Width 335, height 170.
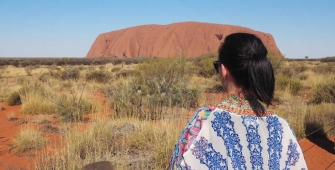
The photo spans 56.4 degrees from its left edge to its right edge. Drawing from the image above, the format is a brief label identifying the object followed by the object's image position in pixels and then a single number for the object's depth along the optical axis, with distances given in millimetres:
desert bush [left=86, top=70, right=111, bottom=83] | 17312
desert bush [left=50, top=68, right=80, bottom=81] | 16956
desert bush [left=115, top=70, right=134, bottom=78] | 18622
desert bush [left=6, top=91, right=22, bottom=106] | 10539
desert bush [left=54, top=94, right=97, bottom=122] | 7016
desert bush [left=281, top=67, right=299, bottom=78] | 17573
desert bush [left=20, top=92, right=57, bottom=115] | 8566
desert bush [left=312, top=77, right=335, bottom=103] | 9443
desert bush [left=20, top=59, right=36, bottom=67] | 42578
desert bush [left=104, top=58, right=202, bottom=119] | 7273
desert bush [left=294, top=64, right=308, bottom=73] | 25445
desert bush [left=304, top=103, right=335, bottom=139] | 6195
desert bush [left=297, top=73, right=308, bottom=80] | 18650
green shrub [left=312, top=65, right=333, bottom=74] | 22889
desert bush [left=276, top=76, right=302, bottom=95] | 12598
